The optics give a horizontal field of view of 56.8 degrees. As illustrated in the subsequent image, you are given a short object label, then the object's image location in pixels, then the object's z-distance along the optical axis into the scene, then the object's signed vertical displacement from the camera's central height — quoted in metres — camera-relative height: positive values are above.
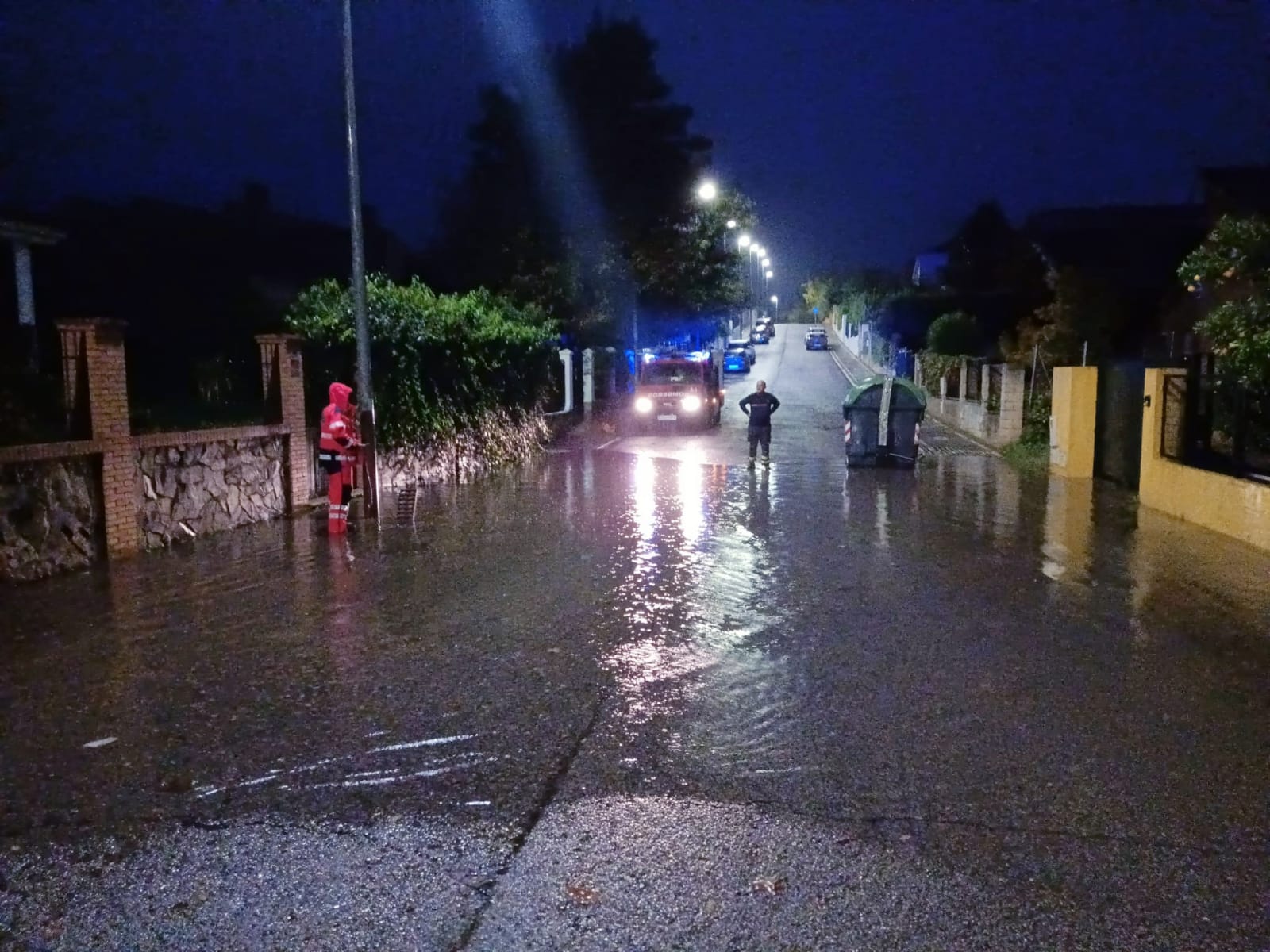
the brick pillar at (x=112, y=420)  10.69 -0.58
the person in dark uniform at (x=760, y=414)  20.28 -1.07
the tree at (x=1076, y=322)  26.58 +0.64
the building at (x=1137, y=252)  32.81 +3.28
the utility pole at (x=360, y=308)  13.92 +0.58
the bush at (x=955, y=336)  40.31 +0.51
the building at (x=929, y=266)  83.00 +6.36
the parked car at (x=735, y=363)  55.28 -0.47
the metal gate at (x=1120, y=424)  16.55 -1.08
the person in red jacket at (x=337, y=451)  12.60 -1.02
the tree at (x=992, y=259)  47.03 +4.53
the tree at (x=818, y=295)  102.25 +5.26
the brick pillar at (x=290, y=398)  14.08 -0.51
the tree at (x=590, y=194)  29.78 +4.08
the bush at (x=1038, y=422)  21.79 -1.34
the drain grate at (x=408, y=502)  14.46 -1.97
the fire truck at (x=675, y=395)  27.95 -1.00
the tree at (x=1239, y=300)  11.42 +0.51
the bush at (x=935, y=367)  33.28 -0.47
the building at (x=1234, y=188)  27.88 +4.02
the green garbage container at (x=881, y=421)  19.89 -1.18
